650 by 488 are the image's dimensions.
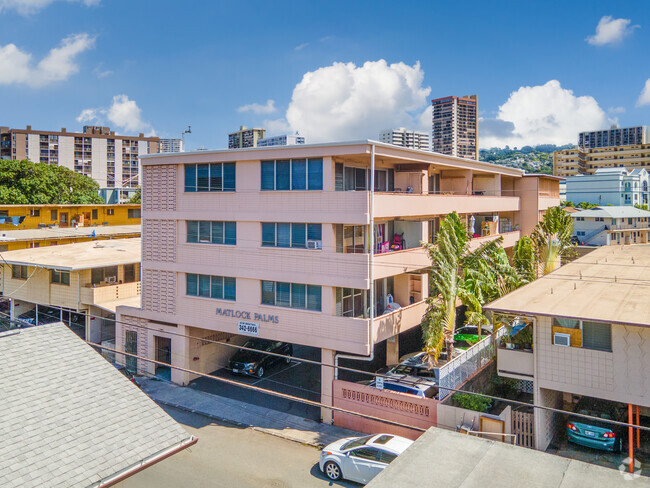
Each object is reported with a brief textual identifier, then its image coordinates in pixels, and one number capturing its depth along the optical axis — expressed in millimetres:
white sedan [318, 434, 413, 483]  15648
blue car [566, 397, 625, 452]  16172
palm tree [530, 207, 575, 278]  30375
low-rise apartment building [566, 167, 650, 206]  93000
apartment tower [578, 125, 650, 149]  159262
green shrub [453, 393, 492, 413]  17422
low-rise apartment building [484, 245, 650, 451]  14555
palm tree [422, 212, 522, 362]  20484
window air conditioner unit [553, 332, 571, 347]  15695
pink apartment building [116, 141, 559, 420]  20922
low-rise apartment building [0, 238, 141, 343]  29078
